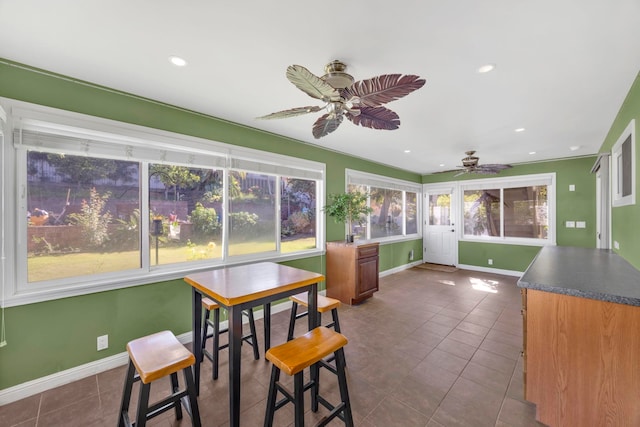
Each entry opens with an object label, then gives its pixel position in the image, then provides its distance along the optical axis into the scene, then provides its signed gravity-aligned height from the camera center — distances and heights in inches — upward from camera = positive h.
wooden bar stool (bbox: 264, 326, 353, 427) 53.5 -31.8
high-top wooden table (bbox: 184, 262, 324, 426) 60.7 -20.4
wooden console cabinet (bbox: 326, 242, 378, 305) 149.6 -34.5
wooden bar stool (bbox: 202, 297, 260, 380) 80.8 -41.5
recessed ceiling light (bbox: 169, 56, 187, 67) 71.8 +44.3
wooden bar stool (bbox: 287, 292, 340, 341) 90.7 -32.4
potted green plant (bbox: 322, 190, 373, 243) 154.7 +4.5
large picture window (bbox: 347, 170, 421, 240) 202.1 +7.5
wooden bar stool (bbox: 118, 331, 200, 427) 51.4 -32.0
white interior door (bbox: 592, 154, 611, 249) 119.6 +5.3
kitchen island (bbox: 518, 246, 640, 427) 52.0 -29.8
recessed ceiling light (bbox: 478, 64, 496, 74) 73.5 +42.7
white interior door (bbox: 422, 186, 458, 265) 252.5 -13.4
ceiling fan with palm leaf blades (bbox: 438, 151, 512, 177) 163.7 +30.7
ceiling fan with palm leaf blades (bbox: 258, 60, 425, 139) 57.4 +30.1
